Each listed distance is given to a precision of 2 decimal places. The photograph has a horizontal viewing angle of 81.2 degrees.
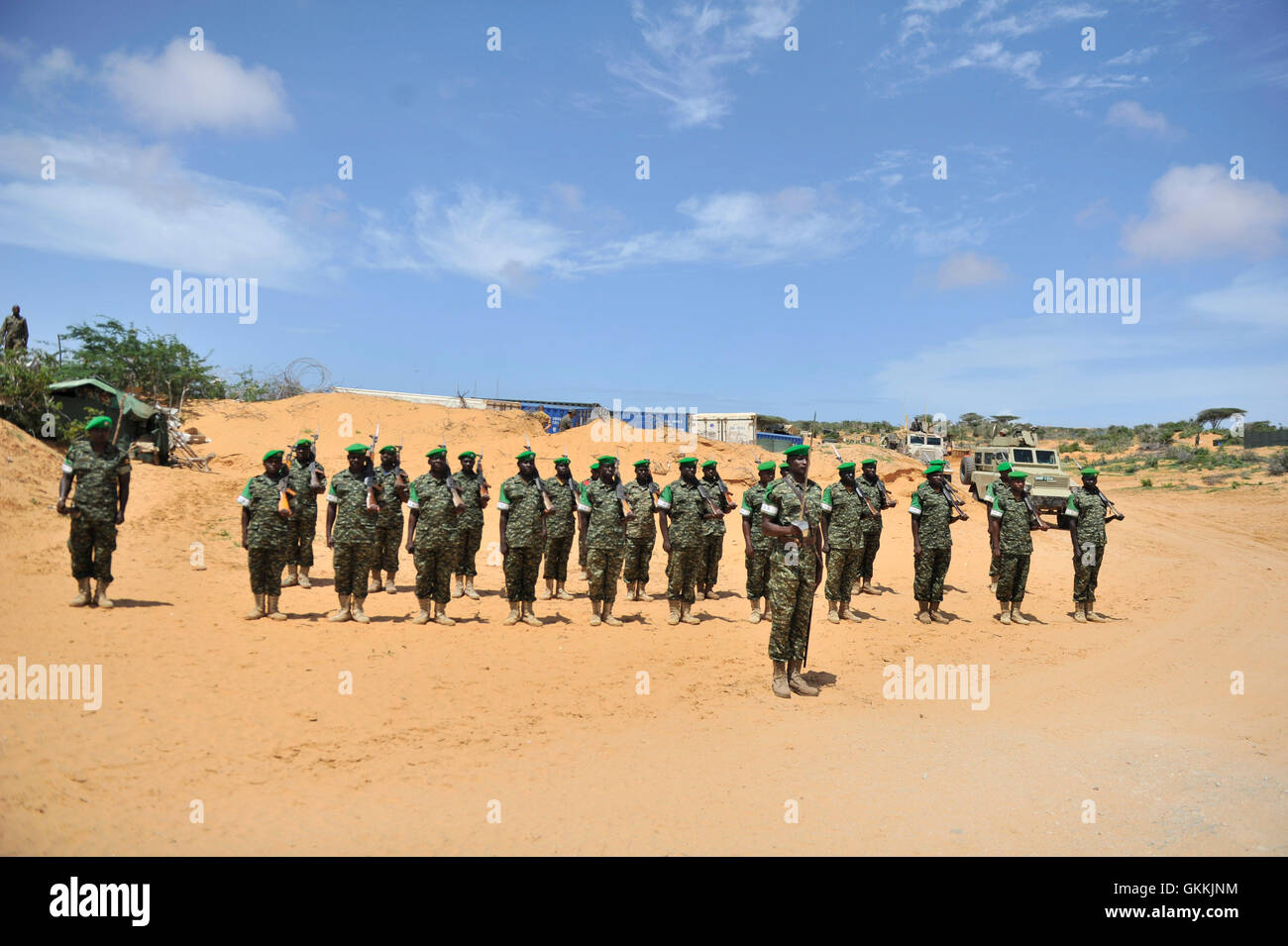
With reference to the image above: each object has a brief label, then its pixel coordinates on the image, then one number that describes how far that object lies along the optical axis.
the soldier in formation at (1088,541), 11.02
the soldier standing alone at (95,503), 8.68
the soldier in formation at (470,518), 10.48
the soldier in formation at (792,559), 6.96
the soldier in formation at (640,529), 11.16
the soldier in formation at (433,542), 9.55
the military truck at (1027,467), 21.22
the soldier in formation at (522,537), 9.63
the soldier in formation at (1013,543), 10.71
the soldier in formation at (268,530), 9.02
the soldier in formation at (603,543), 10.02
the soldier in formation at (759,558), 9.98
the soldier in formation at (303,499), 9.71
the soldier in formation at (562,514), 10.37
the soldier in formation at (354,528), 9.12
